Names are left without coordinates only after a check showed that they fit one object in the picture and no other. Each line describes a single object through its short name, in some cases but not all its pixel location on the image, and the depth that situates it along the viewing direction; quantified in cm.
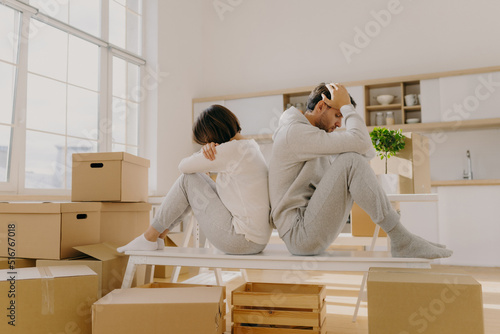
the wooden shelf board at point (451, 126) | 406
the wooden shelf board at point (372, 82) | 414
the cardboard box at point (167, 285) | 193
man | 165
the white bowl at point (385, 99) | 454
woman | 181
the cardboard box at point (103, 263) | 195
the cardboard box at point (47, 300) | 160
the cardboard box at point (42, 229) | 202
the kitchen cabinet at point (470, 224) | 396
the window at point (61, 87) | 321
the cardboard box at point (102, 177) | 232
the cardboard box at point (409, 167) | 248
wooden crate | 175
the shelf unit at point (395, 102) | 447
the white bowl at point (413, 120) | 440
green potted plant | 256
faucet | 432
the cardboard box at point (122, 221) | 233
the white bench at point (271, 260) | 166
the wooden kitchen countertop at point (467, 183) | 394
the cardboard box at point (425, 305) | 136
